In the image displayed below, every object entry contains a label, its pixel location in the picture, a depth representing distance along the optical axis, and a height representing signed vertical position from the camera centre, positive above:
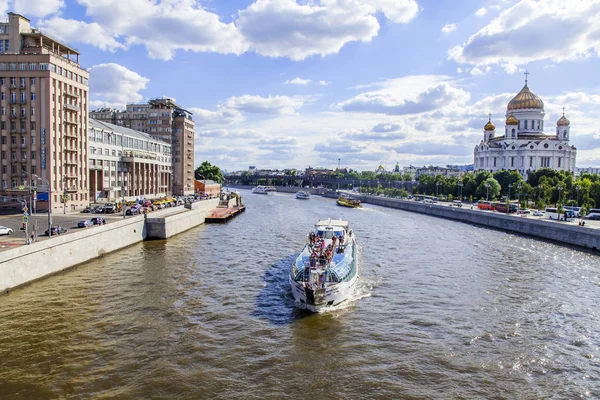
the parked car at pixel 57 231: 46.12 -6.05
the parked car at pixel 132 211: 71.89 -6.08
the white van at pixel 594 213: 89.59 -5.49
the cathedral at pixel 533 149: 189.50 +14.29
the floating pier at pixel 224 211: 94.19 -8.51
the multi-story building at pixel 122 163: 93.00 +1.97
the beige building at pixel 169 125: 148.38 +15.23
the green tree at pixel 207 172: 194.50 +0.76
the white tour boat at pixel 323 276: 32.53 -7.34
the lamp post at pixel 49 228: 44.72 -5.58
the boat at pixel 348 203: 152.75 -8.15
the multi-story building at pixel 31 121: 72.19 +7.41
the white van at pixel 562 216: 84.19 -5.94
